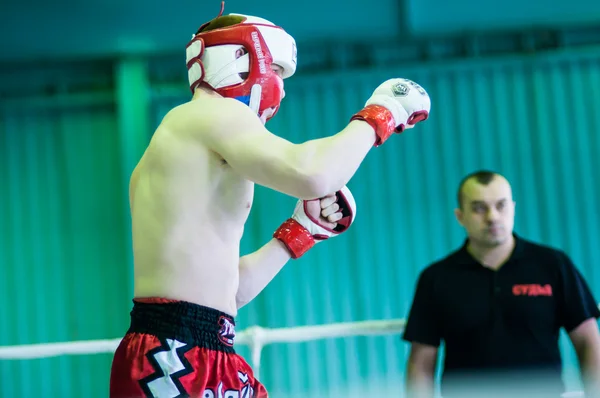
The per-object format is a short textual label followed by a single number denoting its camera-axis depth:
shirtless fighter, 3.46
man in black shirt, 6.62
